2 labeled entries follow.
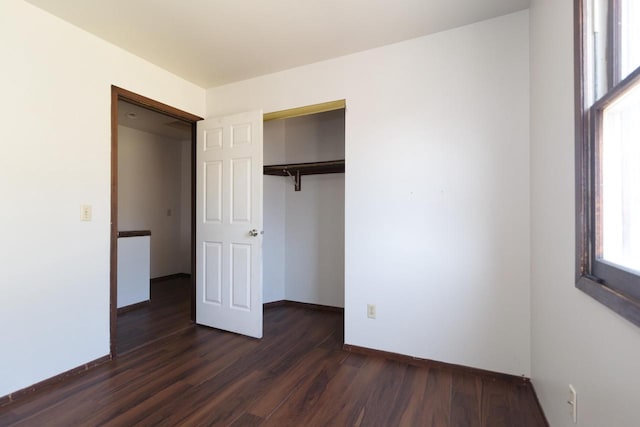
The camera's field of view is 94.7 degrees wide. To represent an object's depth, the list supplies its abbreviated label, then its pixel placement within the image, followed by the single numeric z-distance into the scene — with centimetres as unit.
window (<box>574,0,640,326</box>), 86
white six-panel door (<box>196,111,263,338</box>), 276
